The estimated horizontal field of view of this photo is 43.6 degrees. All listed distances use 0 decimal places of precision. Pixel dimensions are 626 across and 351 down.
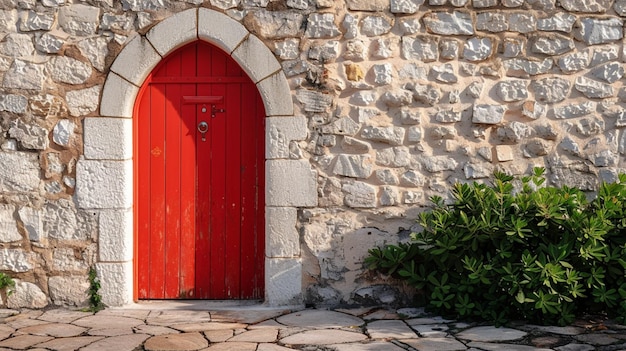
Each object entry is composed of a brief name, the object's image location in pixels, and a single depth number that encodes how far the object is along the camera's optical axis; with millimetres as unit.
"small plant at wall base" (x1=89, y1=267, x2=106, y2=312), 5352
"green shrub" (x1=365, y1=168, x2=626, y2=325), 4676
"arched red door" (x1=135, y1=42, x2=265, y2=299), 5543
